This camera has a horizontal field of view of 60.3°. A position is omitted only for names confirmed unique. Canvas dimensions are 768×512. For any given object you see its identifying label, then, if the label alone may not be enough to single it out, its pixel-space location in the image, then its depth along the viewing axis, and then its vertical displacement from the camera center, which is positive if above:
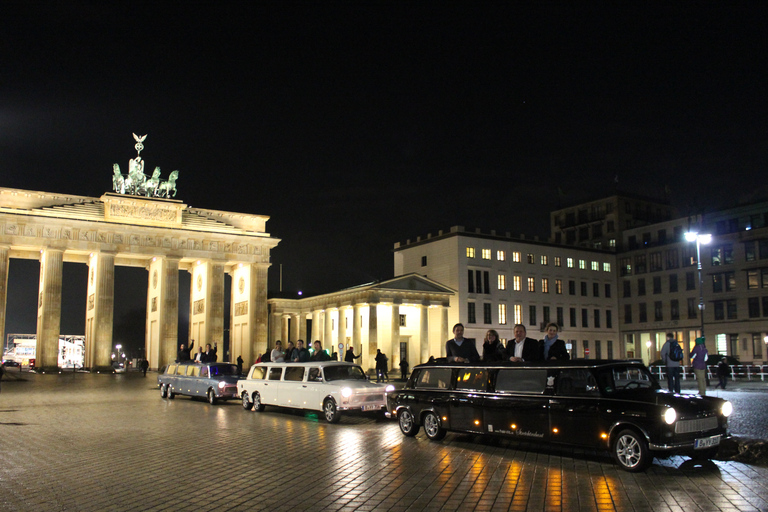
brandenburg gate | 57.19 +7.75
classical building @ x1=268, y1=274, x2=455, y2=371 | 63.34 +1.94
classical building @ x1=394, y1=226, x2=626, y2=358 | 67.38 +5.71
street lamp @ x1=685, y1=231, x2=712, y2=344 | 35.59 +5.39
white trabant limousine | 18.52 -1.56
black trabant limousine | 10.57 -1.30
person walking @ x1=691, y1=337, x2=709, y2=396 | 21.42 -0.78
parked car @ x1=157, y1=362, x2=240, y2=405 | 24.81 -1.74
